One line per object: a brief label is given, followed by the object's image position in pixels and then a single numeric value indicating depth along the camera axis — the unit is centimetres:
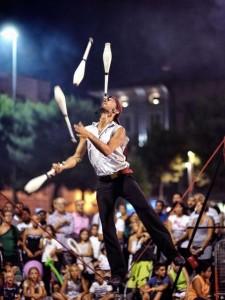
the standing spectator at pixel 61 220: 1224
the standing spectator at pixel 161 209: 1240
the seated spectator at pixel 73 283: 1118
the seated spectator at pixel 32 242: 1156
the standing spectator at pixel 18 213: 1185
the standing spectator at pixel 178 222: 1176
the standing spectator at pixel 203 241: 1105
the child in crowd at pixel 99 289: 1033
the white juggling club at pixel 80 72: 791
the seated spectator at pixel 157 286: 1047
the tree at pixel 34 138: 3662
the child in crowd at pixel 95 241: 1203
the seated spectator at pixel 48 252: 1159
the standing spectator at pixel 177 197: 1191
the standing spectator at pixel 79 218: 1300
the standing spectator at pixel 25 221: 1185
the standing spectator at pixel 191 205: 1202
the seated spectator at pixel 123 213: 1320
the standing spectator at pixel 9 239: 1126
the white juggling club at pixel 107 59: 802
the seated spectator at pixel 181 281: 1044
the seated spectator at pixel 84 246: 1190
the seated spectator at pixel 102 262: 1138
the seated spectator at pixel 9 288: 1073
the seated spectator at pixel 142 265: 1074
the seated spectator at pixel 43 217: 1218
